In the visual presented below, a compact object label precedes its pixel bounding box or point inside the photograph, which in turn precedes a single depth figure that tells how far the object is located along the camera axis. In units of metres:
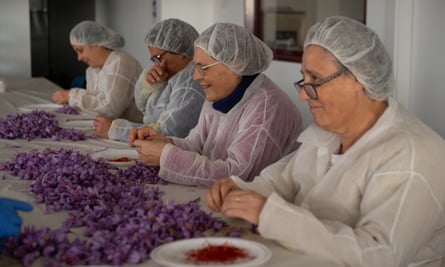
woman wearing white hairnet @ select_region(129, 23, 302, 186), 2.60
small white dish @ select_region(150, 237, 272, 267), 1.57
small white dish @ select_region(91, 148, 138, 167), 2.84
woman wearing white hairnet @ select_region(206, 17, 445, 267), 1.68
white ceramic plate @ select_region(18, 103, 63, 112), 4.51
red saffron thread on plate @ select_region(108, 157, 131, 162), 2.89
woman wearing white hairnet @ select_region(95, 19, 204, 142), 3.40
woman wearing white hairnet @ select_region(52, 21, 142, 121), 4.46
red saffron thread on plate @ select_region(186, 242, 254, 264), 1.61
